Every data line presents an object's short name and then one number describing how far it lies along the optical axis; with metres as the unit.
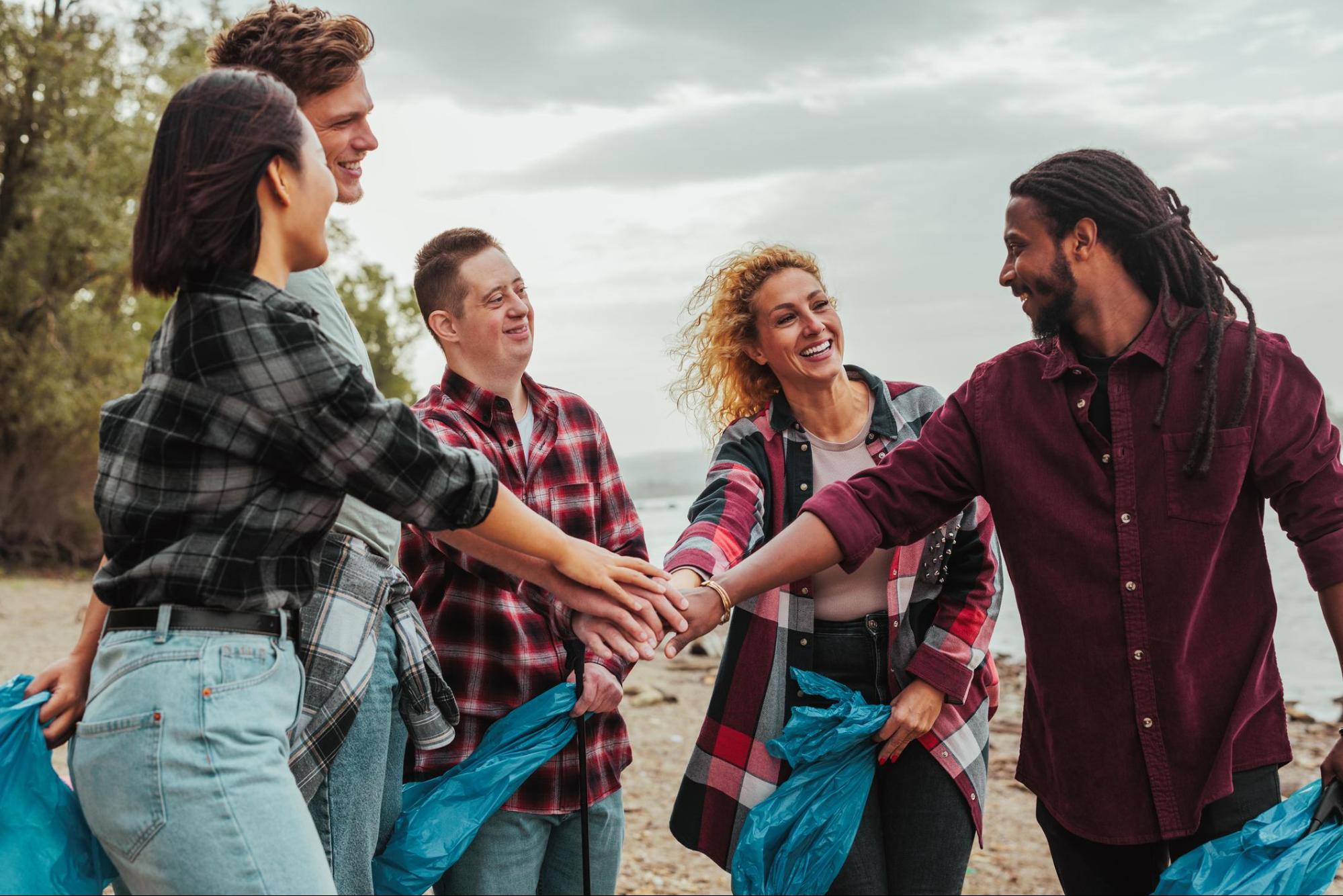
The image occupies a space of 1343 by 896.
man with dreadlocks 2.34
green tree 18.17
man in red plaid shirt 2.87
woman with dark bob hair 1.71
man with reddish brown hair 2.17
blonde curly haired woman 2.87
